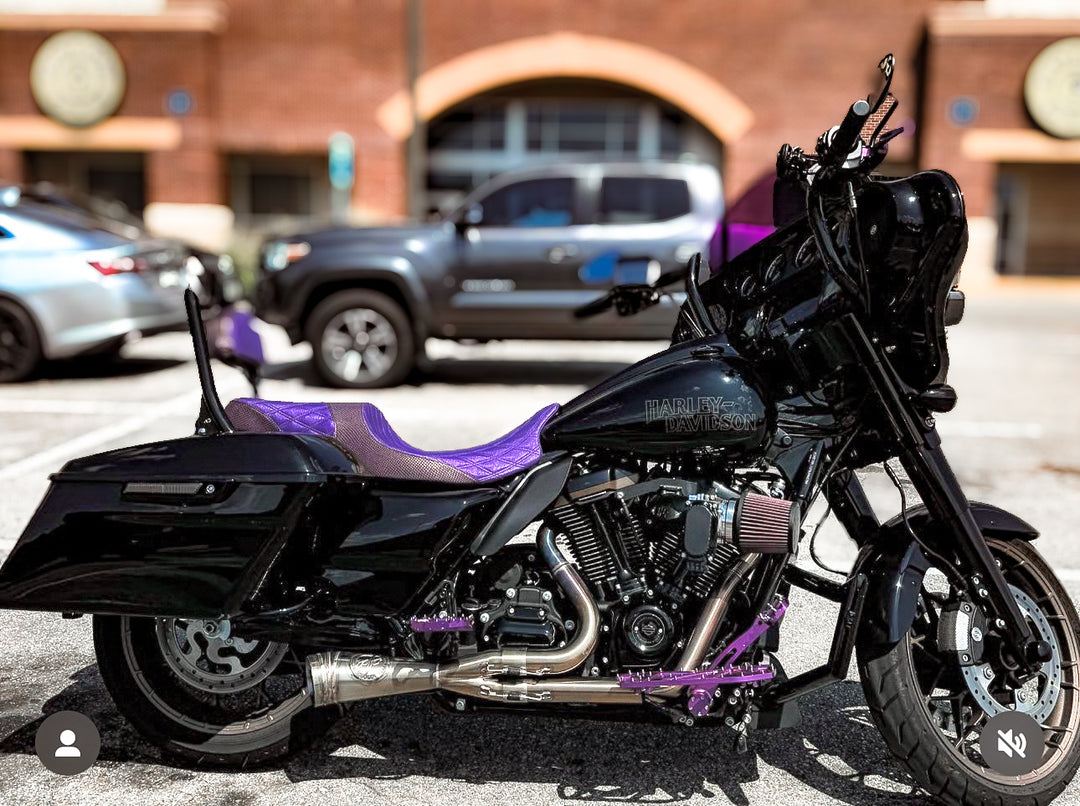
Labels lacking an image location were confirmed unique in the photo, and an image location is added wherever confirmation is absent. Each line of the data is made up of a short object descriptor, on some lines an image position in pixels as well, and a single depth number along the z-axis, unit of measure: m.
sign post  22.97
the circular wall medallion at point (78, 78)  27.73
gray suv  10.40
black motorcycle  2.95
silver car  9.97
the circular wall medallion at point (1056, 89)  27.25
